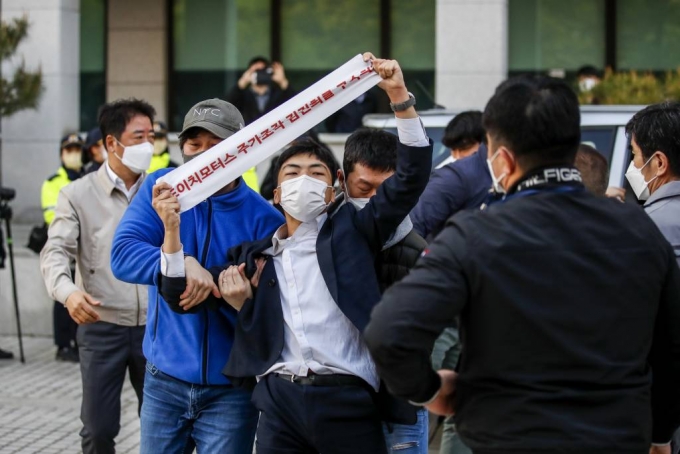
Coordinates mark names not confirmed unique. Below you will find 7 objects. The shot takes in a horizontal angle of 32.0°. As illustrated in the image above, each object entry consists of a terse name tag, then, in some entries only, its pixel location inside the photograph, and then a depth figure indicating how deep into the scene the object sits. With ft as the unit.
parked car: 24.99
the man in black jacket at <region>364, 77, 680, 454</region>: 9.91
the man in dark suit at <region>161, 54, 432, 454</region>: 13.47
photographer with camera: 41.09
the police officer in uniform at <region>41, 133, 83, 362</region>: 34.73
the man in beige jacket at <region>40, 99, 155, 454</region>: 19.08
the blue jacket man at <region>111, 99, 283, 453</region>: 14.84
